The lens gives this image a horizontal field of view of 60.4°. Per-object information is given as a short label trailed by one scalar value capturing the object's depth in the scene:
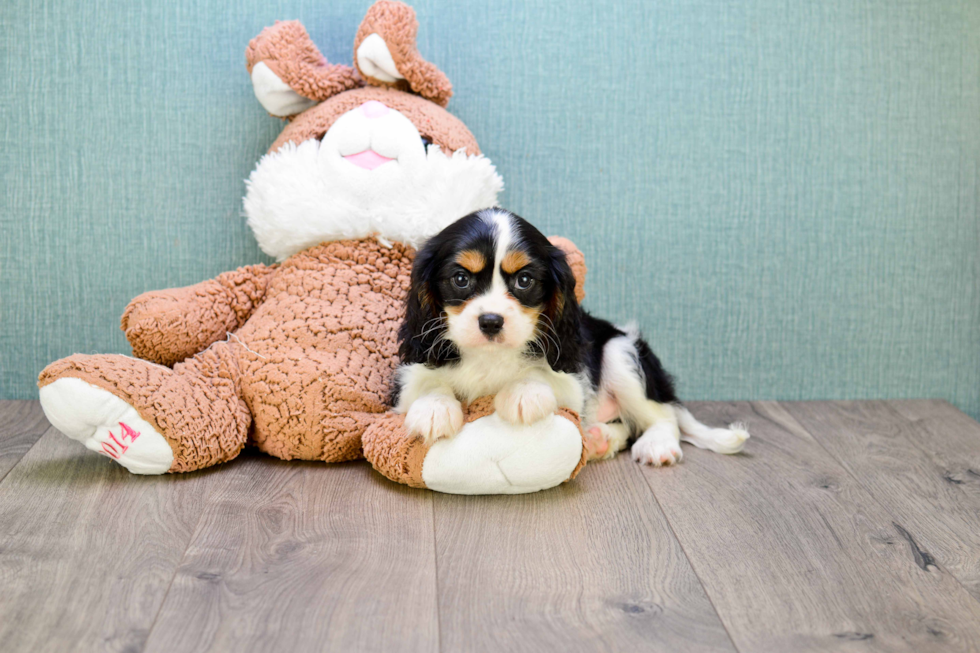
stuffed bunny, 1.78
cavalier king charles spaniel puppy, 1.67
